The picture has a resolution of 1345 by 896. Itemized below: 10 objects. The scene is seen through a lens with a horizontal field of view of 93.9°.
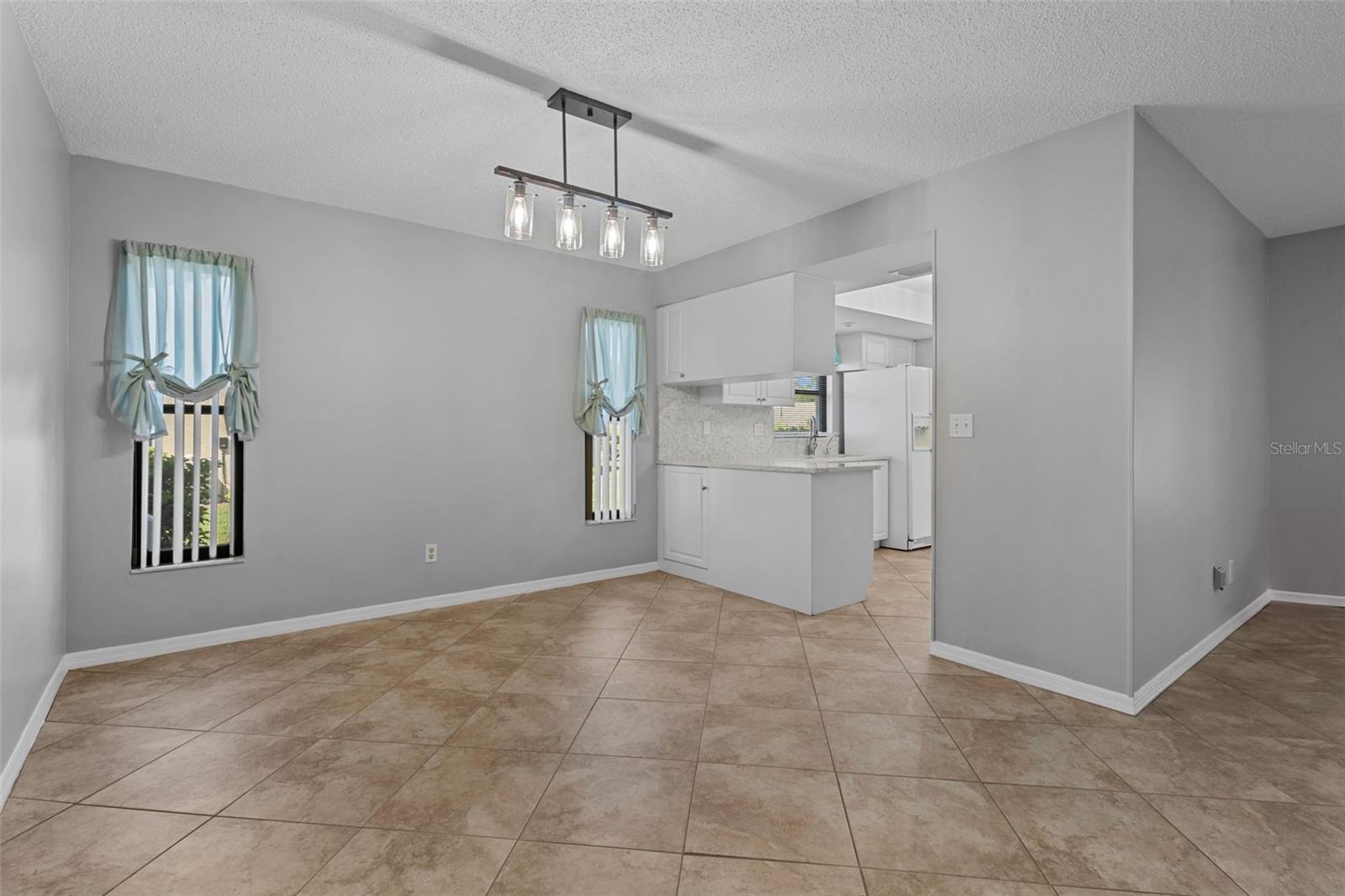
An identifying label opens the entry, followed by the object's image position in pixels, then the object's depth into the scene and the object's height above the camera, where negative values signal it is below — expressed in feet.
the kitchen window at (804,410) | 20.68 +1.44
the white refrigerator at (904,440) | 19.77 +0.39
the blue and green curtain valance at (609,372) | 15.37 +2.01
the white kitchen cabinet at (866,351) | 21.40 +3.51
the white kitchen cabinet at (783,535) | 12.69 -1.80
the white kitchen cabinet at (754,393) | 16.48 +1.55
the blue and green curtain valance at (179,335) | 9.96 +1.90
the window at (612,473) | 15.76 -0.56
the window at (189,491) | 10.34 -0.73
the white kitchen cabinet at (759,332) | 13.44 +2.74
